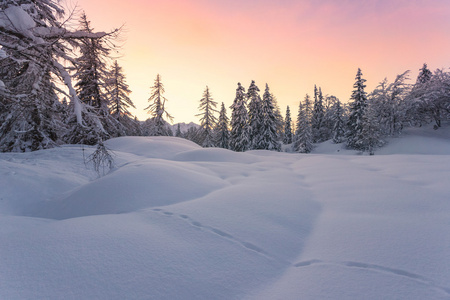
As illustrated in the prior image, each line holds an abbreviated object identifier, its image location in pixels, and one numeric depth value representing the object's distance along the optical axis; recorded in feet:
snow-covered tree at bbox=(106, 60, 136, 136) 74.13
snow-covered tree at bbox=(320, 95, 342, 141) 150.82
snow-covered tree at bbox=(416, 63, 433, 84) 119.34
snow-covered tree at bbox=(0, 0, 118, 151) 14.26
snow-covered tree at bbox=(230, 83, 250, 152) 93.09
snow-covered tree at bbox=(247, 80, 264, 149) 92.17
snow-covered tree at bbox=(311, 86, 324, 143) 152.76
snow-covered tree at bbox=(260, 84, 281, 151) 91.03
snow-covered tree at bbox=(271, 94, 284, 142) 142.92
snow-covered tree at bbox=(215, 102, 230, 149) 115.65
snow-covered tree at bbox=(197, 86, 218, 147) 108.88
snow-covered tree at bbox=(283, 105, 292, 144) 173.00
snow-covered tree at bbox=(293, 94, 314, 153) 122.31
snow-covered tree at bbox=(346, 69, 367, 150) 105.09
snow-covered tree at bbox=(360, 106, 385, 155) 96.02
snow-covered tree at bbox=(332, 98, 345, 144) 128.77
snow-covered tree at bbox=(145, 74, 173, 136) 97.71
